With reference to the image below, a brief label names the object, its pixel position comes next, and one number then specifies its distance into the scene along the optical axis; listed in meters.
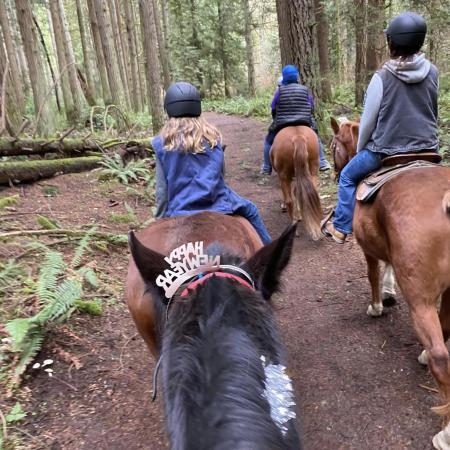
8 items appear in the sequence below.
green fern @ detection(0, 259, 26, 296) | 4.47
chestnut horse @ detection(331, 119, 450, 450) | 2.89
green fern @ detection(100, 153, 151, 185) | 9.05
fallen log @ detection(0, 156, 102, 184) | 7.66
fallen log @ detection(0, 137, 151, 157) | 8.05
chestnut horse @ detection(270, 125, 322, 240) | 6.65
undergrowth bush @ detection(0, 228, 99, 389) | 3.55
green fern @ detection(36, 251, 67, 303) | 4.07
